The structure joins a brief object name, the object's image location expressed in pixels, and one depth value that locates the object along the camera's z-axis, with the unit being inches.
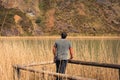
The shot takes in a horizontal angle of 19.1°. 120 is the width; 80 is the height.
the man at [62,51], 435.8
